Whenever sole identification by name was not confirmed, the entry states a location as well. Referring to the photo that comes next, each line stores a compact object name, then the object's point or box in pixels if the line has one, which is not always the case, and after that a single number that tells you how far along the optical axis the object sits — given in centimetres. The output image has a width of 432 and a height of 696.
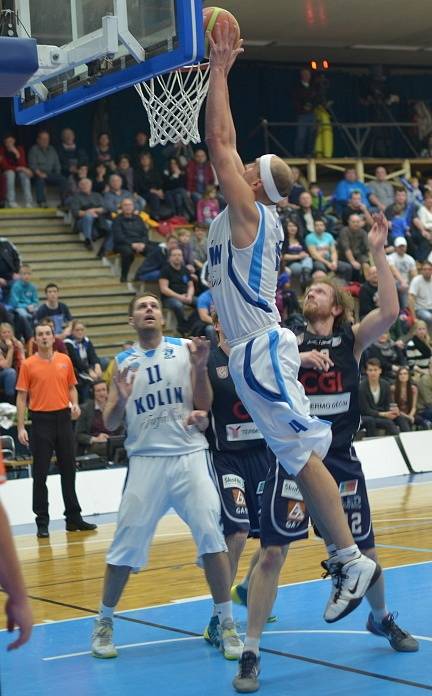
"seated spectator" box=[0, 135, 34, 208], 2133
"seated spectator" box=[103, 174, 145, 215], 2103
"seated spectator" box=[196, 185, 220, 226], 2188
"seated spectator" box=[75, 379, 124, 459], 1485
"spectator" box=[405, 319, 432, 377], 1962
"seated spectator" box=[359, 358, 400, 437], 1686
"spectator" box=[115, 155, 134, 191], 2208
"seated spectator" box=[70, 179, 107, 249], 2089
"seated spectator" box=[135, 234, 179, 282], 1962
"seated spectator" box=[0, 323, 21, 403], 1526
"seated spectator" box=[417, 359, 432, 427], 1847
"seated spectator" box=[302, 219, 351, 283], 2120
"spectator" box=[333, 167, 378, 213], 2419
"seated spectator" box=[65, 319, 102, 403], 1616
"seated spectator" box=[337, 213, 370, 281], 2184
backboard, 719
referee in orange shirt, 1205
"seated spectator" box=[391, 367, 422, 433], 1795
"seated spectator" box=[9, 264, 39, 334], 1753
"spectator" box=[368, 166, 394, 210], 2499
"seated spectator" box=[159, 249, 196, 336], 1902
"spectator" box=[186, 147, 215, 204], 2322
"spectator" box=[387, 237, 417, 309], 2164
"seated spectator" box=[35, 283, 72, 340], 1681
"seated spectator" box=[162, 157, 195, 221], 2256
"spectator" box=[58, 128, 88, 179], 2227
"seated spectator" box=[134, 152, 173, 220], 2241
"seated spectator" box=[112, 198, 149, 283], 2030
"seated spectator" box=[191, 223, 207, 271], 1995
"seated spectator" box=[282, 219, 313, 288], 2080
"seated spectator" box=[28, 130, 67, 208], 2167
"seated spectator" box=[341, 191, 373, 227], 2333
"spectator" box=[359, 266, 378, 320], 1955
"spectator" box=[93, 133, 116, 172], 2198
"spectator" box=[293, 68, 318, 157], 2600
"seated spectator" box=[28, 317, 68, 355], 1569
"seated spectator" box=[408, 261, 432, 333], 2123
